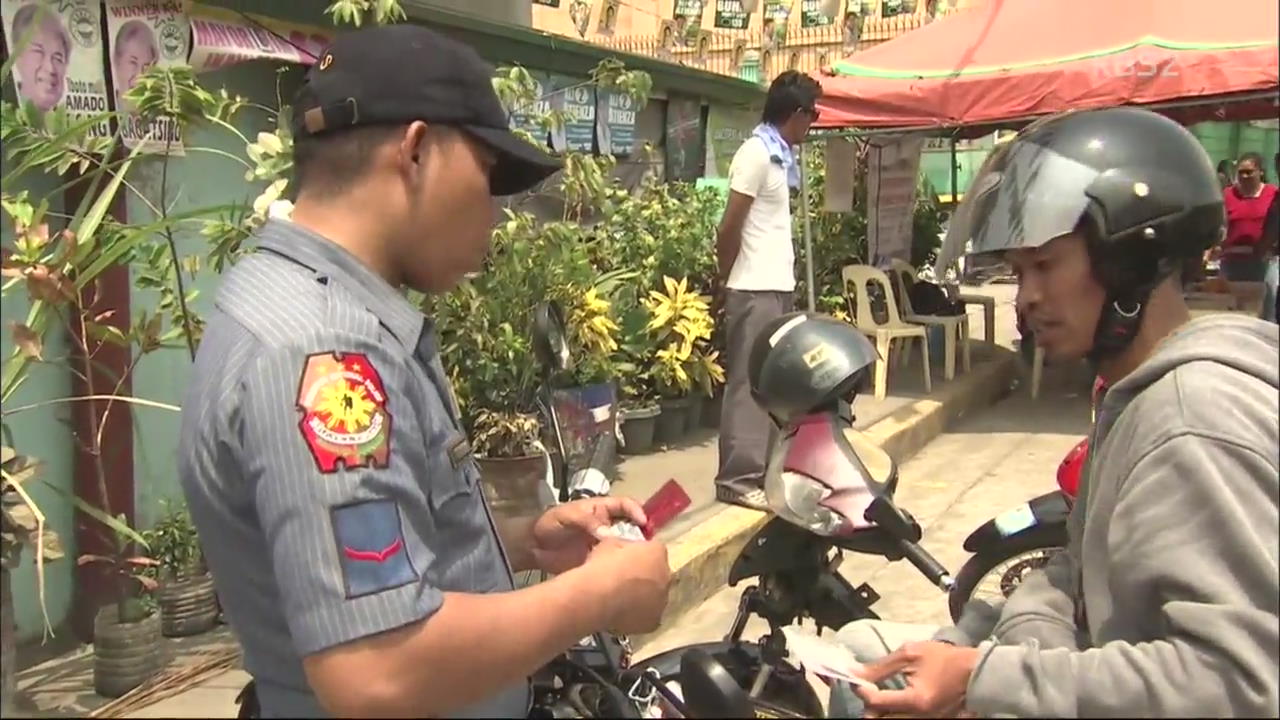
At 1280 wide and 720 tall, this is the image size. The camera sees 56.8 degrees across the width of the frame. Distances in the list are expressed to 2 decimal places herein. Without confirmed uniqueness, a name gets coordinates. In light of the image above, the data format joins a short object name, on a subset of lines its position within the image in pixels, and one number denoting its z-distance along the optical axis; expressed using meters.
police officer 1.28
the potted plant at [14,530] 2.24
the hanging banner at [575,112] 7.13
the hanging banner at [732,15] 12.37
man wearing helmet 1.42
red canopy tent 6.66
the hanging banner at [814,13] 12.06
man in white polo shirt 5.55
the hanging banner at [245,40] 4.33
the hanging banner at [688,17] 12.59
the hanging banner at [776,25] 16.70
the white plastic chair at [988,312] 10.32
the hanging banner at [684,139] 9.18
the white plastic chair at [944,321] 9.12
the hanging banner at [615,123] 7.80
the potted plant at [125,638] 3.35
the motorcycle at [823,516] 2.40
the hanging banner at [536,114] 5.18
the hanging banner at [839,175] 8.91
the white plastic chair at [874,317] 8.67
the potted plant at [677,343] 6.63
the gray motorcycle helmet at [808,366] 2.42
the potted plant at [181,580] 3.80
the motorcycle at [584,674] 1.92
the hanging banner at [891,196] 9.50
